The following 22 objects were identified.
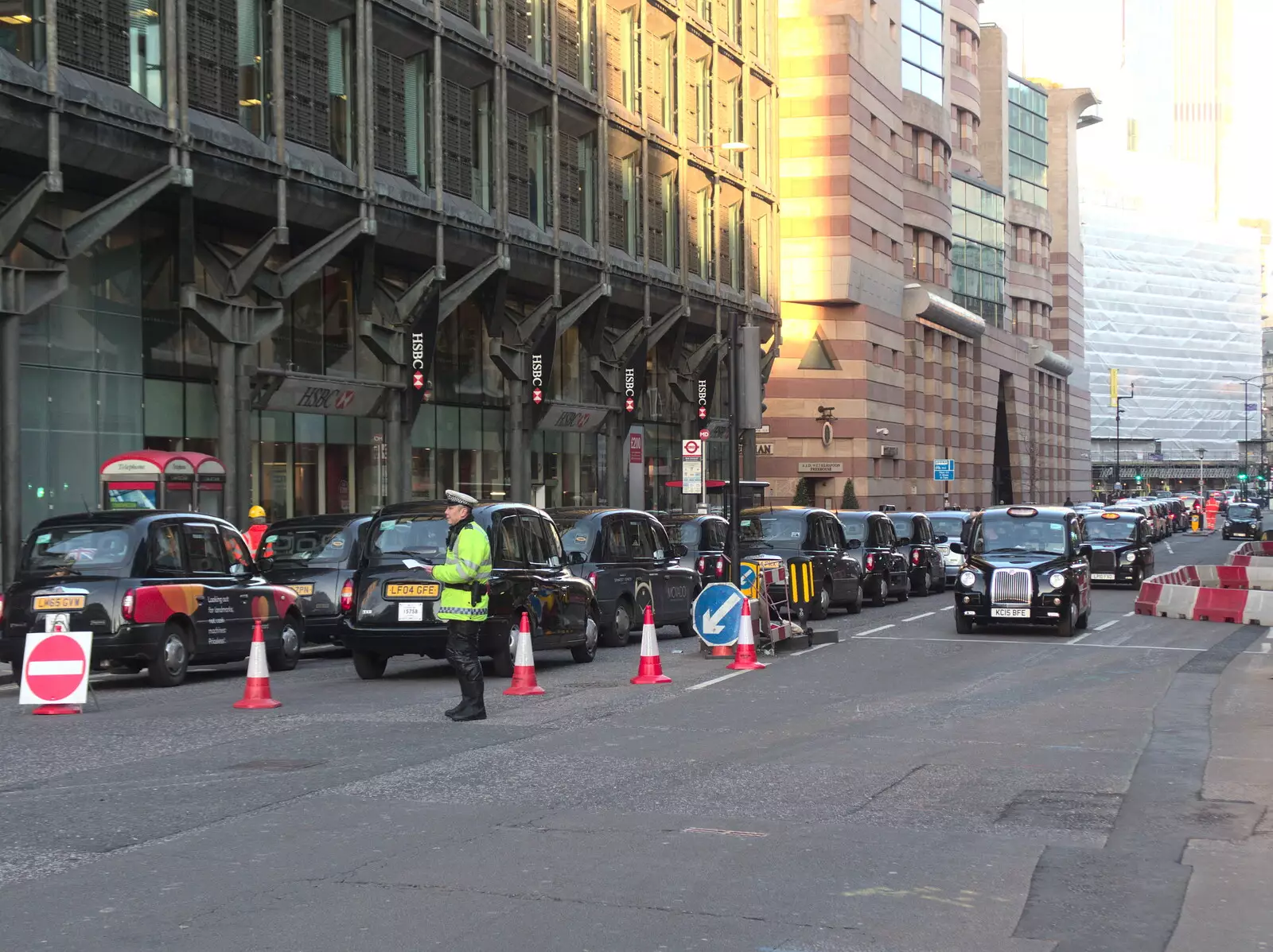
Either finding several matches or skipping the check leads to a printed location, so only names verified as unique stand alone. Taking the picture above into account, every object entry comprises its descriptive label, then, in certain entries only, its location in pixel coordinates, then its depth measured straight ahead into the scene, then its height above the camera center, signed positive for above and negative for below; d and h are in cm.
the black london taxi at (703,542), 2566 -76
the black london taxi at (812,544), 2722 -84
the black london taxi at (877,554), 3108 -117
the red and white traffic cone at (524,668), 1532 -162
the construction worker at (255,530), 2809 -59
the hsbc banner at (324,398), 3531 +215
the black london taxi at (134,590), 1628 -94
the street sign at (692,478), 3738 +35
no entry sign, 1384 -144
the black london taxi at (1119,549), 3675 -128
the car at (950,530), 3828 -91
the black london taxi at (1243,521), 7112 -132
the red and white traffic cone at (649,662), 1641 -167
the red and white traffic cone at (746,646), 1816 -168
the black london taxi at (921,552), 3534 -128
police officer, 1337 -84
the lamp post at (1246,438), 15134 +510
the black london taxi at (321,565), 2103 -89
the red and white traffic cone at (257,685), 1435 -165
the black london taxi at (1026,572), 2317 -113
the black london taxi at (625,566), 2134 -95
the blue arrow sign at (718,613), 1877 -135
